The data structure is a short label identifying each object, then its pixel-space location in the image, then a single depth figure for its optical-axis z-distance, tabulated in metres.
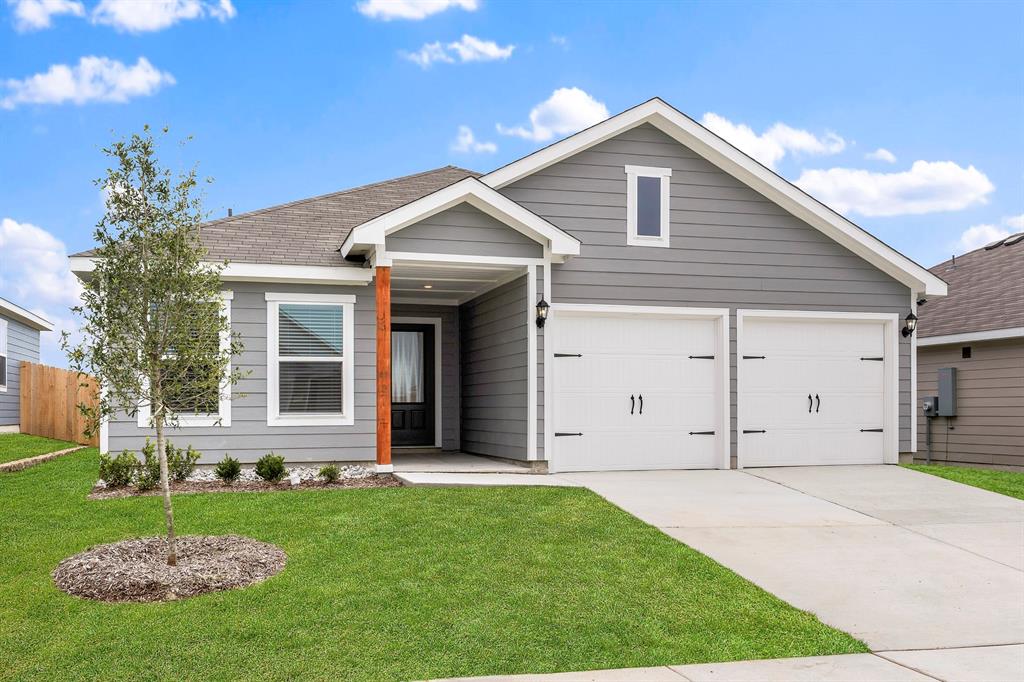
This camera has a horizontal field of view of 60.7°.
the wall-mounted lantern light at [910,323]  13.16
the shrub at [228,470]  10.22
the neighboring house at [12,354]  21.09
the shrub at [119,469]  10.02
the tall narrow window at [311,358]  11.39
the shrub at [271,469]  10.23
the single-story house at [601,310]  11.23
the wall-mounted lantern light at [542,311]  11.26
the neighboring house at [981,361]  15.24
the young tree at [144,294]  6.68
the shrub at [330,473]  10.20
